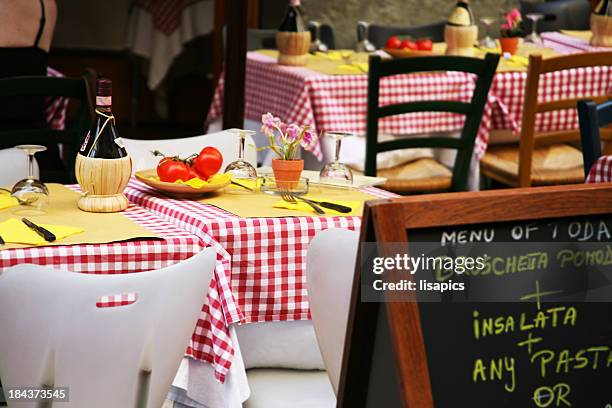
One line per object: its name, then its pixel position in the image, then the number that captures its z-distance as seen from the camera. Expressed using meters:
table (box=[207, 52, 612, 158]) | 6.49
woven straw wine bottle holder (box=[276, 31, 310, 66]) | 6.96
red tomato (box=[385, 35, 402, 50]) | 7.58
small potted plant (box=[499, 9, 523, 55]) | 7.91
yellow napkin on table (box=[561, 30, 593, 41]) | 8.94
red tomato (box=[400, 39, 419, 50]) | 7.60
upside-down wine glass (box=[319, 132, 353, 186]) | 4.21
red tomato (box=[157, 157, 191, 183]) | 3.96
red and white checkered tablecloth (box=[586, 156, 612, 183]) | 4.02
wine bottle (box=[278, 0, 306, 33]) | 6.94
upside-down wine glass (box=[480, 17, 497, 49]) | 8.24
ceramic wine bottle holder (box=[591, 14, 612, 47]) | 8.31
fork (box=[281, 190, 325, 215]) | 3.77
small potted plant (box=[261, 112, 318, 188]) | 4.11
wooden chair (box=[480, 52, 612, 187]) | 6.23
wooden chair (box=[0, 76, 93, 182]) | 4.85
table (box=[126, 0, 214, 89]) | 11.22
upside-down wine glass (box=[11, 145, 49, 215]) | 3.66
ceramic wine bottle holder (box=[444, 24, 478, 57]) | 7.57
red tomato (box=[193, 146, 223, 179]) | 3.99
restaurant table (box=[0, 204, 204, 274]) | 3.15
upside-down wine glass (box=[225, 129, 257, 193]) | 4.18
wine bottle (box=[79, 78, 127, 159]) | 3.68
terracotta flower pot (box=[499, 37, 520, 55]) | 7.91
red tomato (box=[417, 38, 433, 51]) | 7.57
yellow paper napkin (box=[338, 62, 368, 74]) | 6.81
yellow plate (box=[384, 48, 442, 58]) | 7.44
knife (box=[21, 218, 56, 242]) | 3.25
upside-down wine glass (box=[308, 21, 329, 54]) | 7.88
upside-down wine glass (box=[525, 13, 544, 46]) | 8.56
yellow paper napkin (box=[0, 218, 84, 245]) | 3.23
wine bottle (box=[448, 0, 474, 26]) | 7.55
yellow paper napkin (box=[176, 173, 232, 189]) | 3.91
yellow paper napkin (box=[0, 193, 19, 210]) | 3.72
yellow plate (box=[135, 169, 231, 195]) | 3.90
